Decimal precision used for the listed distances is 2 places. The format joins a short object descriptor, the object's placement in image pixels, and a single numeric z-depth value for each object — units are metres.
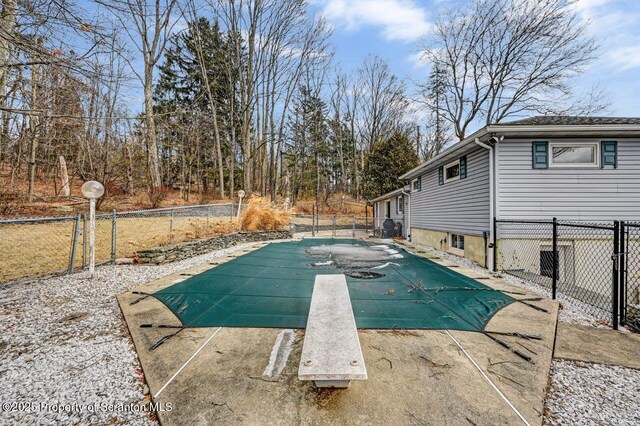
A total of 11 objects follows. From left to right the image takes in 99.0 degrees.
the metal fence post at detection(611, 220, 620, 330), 2.91
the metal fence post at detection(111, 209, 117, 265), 5.69
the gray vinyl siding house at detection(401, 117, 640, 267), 6.01
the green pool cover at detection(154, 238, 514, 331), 2.82
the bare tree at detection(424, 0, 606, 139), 12.30
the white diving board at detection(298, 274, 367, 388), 1.58
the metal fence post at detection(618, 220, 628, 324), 2.97
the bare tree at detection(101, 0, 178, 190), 14.08
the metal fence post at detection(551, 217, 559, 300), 3.68
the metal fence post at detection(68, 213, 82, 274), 4.86
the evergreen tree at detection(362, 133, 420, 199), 17.78
